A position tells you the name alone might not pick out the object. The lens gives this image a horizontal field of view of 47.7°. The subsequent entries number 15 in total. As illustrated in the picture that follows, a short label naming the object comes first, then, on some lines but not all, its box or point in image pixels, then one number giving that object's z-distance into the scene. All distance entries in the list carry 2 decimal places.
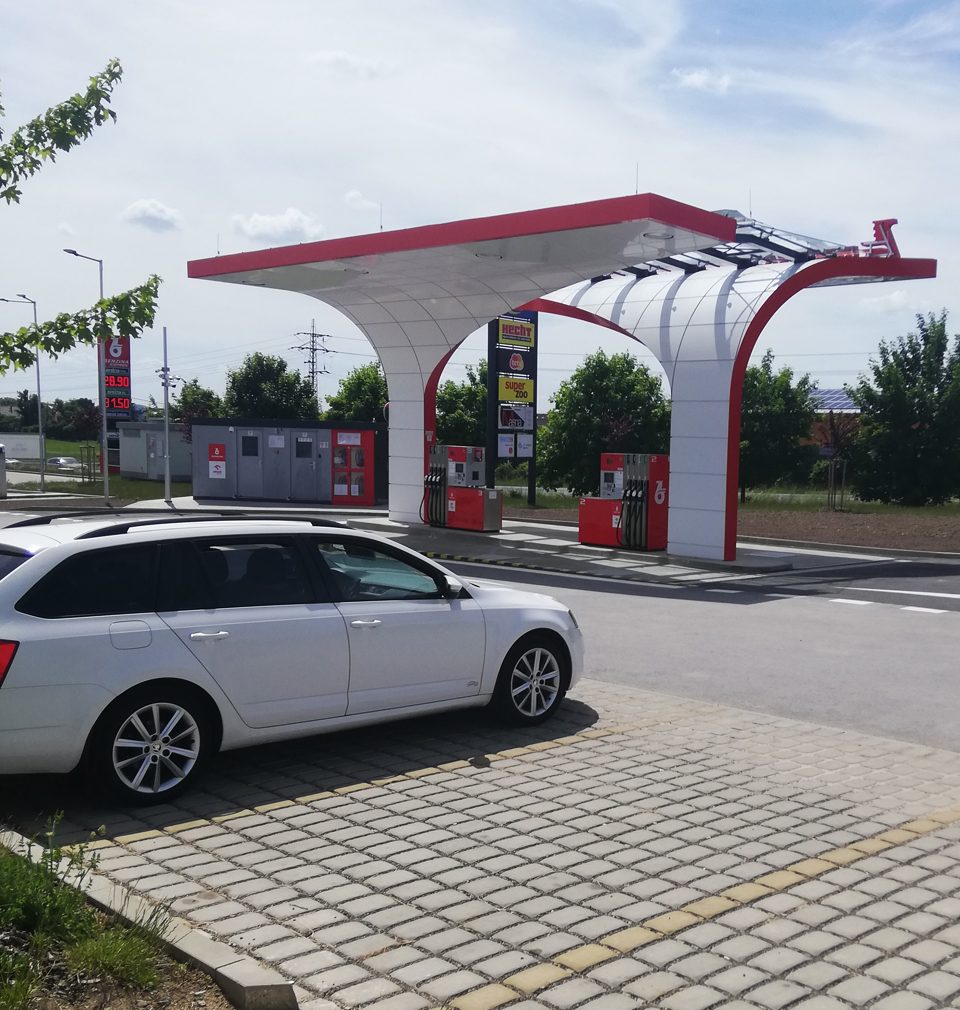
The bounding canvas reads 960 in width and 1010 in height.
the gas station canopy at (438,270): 15.70
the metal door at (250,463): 34.62
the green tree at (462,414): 47.91
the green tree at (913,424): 31.41
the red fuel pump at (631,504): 20.17
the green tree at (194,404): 62.25
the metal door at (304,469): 34.03
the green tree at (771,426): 45.19
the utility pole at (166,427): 34.28
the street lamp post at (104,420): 33.92
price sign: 43.56
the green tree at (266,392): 58.38
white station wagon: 5.39
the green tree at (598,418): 38.81
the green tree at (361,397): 53.16
